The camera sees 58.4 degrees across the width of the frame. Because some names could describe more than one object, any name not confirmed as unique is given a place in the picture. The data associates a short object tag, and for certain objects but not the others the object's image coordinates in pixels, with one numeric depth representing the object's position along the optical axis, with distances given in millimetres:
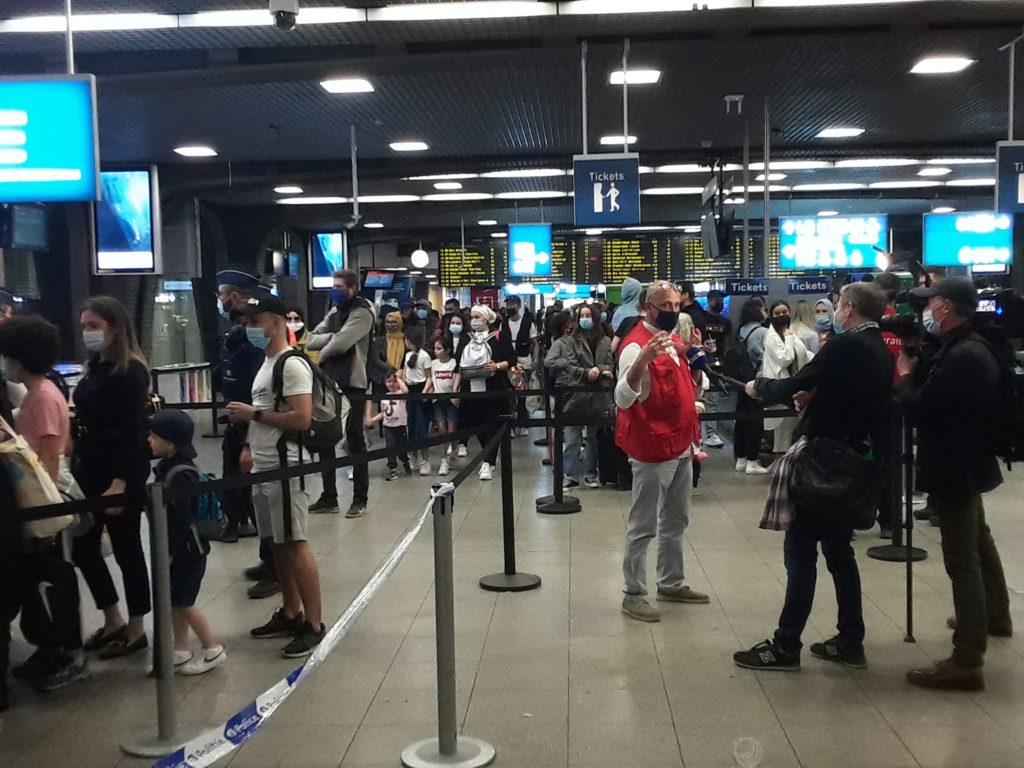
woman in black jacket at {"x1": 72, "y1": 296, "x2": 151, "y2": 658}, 4336
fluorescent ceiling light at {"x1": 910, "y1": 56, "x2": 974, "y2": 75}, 9422
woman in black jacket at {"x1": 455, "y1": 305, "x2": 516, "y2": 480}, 9969
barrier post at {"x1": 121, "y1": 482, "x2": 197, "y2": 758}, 3273
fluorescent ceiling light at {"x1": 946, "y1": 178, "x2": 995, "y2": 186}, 18594
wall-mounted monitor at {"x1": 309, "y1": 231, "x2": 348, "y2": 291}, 22828
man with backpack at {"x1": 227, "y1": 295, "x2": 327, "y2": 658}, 4371
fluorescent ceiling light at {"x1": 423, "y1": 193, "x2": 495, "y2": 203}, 19172
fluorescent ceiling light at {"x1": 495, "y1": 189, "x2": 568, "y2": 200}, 19141
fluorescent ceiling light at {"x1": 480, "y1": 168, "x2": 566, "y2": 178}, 16188
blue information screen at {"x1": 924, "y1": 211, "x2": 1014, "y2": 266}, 15742
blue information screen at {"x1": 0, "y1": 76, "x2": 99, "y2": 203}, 5996
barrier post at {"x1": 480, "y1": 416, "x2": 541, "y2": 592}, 5516
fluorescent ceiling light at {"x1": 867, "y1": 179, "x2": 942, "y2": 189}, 18923
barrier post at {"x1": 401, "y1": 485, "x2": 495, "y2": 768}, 3207
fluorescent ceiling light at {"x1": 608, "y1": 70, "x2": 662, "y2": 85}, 9641
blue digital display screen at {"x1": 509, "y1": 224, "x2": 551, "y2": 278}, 19062
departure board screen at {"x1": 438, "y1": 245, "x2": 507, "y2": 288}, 23422
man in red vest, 4785
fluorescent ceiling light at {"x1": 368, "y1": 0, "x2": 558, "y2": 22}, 7504
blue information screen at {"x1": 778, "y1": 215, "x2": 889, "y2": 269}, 15648
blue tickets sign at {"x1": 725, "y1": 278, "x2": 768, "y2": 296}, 13164
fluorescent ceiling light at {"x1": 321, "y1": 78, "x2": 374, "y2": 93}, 9703
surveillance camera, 6230
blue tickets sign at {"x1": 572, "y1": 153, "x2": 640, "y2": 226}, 9984
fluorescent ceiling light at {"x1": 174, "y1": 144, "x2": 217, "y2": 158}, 13586
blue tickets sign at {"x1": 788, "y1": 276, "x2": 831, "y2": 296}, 14234
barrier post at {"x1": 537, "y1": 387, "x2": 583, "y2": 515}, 7697
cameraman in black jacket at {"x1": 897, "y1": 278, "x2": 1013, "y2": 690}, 3893
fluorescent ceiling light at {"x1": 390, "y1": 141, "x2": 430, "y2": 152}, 13638
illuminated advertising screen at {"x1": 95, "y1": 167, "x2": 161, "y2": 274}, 13492
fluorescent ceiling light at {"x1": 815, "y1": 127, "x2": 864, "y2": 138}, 13188
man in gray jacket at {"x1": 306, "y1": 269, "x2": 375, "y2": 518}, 7215
